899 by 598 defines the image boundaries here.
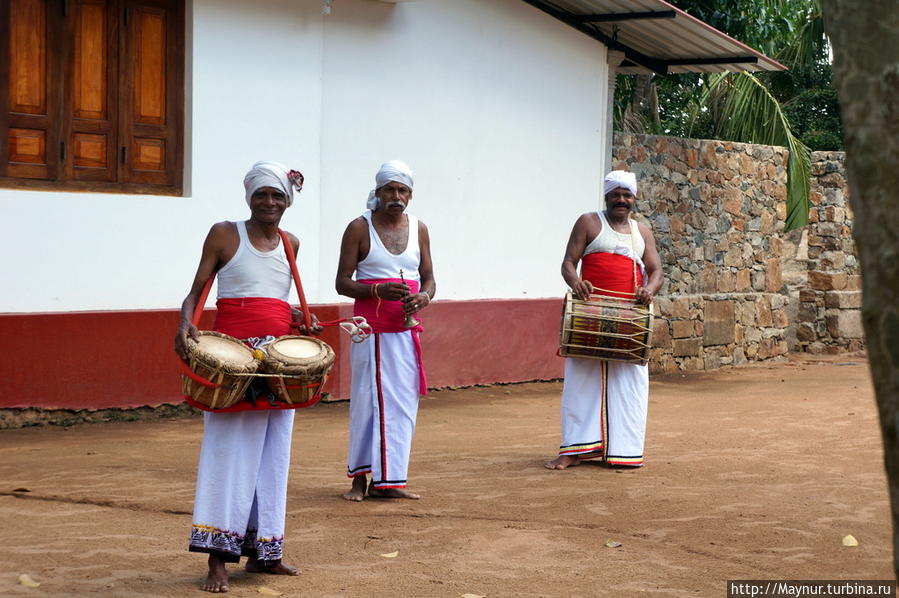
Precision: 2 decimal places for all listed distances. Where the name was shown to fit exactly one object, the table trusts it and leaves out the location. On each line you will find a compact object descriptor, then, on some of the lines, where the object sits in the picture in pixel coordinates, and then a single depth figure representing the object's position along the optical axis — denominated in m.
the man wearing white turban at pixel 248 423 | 4.66
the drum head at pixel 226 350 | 4.52
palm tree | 15.81
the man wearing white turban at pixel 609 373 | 7.52
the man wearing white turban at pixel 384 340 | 6.44
